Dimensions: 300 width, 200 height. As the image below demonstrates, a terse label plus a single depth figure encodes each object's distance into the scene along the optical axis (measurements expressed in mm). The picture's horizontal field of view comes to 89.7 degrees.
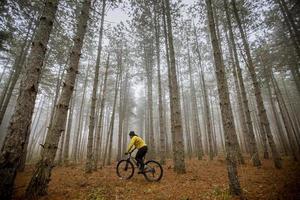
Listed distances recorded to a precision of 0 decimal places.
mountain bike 6697
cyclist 6914
